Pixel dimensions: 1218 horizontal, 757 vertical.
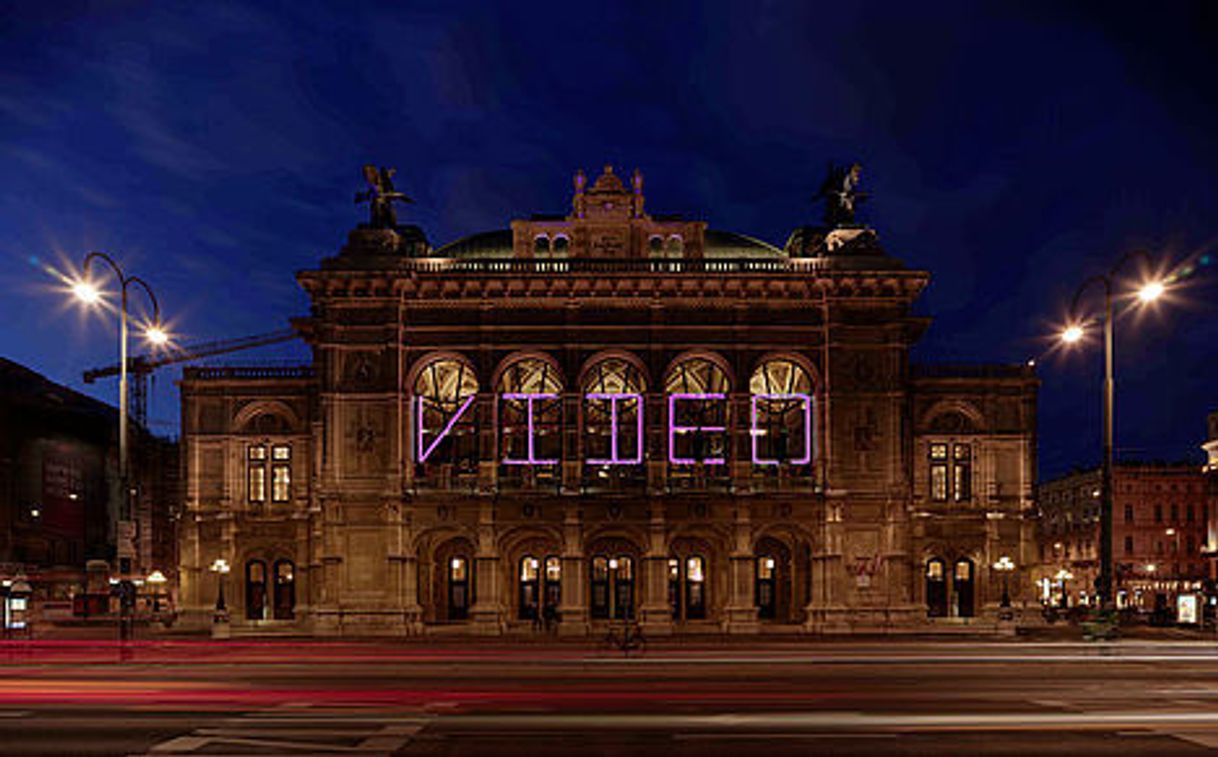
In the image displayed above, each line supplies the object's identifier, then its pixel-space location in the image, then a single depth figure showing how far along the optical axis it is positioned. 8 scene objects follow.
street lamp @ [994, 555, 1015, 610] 52.34
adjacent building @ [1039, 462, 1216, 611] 113.25
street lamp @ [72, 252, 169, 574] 33.69
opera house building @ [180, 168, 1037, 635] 50.38
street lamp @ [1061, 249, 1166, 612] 35.96
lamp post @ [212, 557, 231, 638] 46.12
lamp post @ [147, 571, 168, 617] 60.66
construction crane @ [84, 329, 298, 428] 81.44
